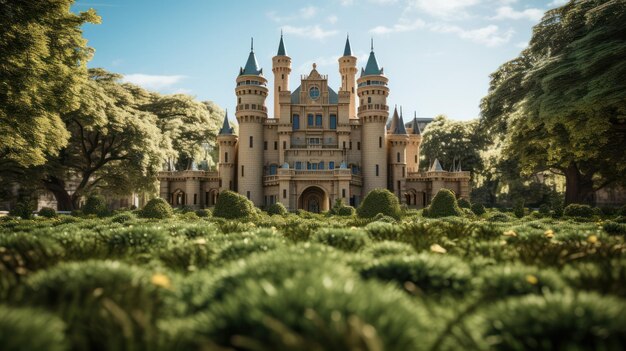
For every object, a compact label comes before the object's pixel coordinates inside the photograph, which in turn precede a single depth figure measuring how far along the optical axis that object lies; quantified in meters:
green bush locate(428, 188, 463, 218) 23.62
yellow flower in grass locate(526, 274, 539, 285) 4.13
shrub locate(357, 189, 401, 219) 22.16
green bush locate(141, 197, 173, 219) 22.95
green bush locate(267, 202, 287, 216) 31.58
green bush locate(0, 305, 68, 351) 2.55
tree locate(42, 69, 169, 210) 37.62
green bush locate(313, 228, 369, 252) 7.58
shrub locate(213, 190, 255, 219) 21.25
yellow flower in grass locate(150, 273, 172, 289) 3.84
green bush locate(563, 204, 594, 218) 23.61
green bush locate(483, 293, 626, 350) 2.99
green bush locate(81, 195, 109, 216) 27.72
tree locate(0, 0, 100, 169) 17.48
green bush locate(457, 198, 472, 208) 33.97
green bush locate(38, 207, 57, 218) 26.20
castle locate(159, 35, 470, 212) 48.16
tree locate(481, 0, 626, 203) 20.08
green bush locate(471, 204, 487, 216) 30.89
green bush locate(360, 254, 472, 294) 4.75
